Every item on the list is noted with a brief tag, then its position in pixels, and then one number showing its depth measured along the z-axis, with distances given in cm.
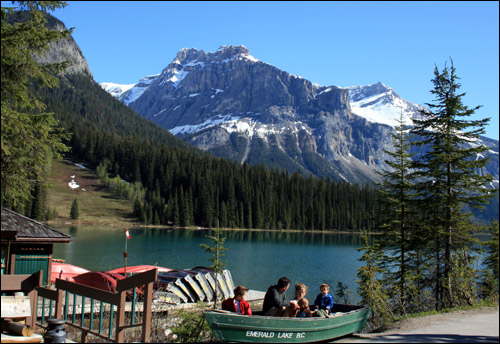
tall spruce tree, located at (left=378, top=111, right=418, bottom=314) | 2152
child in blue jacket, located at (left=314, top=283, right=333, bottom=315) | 1310
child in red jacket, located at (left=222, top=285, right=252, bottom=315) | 1132
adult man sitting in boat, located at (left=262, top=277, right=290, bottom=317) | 1173
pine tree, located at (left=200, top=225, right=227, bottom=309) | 2204
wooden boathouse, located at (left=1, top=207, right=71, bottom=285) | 1820
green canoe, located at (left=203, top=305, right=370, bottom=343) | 1062
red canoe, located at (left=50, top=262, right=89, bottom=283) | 2460
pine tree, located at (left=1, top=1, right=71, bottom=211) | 1238
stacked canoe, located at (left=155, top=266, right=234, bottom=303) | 2169
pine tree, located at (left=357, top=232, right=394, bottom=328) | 1691
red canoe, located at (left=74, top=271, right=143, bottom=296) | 2006
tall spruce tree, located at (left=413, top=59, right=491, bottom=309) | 1925
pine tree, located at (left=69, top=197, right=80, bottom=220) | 10256
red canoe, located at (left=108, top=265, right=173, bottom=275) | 2592
